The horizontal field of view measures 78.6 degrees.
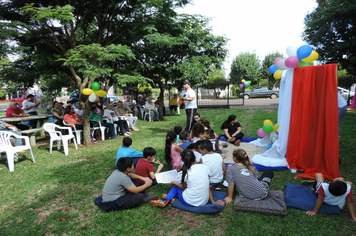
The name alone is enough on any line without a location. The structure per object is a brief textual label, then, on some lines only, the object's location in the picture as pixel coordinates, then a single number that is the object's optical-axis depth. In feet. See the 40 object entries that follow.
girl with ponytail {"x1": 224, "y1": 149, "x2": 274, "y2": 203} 10.96
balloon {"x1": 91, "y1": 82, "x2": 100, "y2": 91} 22.71
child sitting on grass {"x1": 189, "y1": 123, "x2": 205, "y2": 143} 18.08
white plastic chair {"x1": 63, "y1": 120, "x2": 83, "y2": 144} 24.37
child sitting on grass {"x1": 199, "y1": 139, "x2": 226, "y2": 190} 12.39
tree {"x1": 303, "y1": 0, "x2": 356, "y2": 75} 41.57
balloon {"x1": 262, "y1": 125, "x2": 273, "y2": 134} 18.31
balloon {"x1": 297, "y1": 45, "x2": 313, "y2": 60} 14.71
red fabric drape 13.51
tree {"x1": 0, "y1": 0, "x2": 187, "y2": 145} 19.60
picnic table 22.41
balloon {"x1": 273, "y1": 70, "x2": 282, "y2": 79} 18.36
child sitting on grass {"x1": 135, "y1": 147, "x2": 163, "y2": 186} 12.75
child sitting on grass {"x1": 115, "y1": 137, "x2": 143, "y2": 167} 14.75
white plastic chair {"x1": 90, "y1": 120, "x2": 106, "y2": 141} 26.94
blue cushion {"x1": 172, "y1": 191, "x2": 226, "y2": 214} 10.38
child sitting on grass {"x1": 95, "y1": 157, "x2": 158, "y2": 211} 10.67
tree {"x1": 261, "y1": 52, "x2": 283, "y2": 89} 130.62
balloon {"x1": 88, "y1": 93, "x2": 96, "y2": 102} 22.54
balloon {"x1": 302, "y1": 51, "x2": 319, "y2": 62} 15.61
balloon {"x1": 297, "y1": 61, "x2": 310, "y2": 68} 15.60
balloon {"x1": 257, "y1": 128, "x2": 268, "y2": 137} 19.86
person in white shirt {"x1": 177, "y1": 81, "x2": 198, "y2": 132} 23.39
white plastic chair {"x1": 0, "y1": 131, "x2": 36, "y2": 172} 16.84
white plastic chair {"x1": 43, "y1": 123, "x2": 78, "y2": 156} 21.12
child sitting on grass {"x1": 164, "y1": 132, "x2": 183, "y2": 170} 14.70
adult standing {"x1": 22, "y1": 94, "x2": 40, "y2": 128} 30.71
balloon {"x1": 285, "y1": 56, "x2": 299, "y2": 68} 15.08
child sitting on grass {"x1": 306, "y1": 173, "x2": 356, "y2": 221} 9.41
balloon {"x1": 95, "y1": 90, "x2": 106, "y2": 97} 22.95
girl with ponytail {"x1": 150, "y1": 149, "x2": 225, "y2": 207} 10.65
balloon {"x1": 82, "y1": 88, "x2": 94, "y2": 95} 22.11
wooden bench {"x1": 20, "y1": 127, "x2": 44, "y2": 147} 23.85
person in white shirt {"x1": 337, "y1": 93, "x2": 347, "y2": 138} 15.09
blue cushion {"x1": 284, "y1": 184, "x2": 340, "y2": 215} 10.19
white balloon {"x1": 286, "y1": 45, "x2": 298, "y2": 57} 15.64
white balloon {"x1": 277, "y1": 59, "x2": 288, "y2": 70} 16.35
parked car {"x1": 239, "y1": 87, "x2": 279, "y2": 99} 85.20
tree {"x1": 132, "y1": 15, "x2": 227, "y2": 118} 26.79
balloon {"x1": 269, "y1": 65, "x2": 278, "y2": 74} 19.25
